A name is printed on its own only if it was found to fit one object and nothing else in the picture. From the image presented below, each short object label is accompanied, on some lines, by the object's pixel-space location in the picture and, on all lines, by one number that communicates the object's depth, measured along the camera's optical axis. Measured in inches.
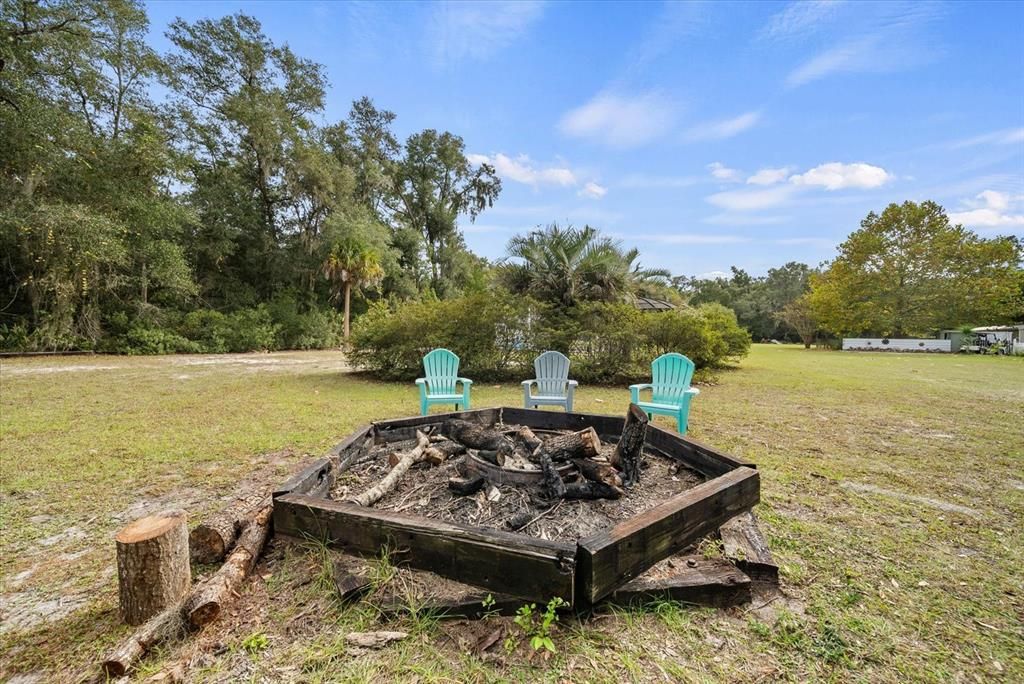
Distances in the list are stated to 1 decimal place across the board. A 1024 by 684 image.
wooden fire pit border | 51.5
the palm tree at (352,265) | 581.9
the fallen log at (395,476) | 76.0
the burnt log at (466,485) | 81.0
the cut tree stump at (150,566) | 51.8
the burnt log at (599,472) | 79.8
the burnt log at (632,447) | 85.7
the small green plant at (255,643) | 49.0
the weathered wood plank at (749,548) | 61.2
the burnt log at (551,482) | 77.5
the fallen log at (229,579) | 51.9
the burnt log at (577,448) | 88.8
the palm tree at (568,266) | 282.2
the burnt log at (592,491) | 77.9
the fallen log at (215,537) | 66.3
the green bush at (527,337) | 274.2
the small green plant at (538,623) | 47.7
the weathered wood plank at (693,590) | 55.6
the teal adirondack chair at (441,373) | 178.2
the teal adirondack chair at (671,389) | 143.6
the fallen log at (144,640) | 44.9
